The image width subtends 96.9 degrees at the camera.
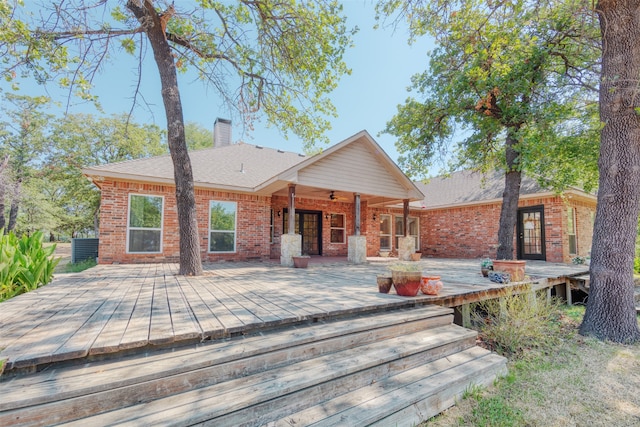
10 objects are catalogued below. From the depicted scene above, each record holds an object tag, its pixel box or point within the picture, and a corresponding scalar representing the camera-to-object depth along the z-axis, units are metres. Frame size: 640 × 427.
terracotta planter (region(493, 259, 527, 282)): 5.64
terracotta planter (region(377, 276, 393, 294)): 4.32
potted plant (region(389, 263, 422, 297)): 3.99
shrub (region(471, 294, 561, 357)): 3.87
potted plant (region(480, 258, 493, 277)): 6.25
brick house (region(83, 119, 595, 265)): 8.34
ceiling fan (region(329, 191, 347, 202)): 10.40
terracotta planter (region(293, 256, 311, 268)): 7.95
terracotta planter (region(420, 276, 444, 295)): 4.14
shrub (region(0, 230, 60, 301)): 4.13
